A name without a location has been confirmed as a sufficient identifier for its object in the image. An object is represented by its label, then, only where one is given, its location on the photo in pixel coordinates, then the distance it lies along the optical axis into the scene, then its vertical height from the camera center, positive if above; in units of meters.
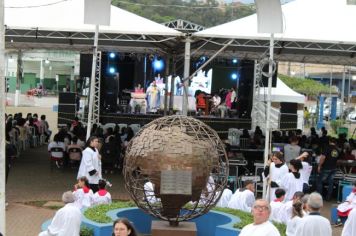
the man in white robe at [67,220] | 9.07 -1.76
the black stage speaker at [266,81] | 31.20 +1.09
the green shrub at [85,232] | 9.55 -2.01
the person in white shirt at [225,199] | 12.25 -1.85
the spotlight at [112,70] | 31.78 +1.31
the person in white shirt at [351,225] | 9.42 -1.71
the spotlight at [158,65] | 32.92 +1.74
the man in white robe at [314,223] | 7.84 -1.42
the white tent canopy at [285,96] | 34.19 +0.47
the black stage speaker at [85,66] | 33.12 +1.51
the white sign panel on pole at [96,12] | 14.85 +1.91
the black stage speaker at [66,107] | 33.16 -0.62
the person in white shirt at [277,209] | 10.42 -1.68
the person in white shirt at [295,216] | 8.84 -1.52
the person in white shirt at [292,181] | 12.26 -1.46
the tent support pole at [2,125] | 8.16 -0.42
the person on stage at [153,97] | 31.00 +0.08
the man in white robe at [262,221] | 6.79 -1.25
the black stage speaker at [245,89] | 31.98 +0.68
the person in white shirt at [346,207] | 12.92 -2.04
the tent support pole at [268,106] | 13.89 -0.06
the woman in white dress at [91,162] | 13.20 -1.35
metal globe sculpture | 9.24 -0.98
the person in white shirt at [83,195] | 11.37 -1.75
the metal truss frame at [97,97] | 24.60 -0.06
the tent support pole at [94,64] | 14.88 +0.74
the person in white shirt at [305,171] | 12.71 -1.34
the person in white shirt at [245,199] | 11.65 -1.73
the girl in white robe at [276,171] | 12.60 -1.30
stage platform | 29.19 -0.94
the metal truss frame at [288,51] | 18.94 +1.75
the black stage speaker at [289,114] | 34.31 -0.51
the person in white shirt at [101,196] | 11.55 -1.79
